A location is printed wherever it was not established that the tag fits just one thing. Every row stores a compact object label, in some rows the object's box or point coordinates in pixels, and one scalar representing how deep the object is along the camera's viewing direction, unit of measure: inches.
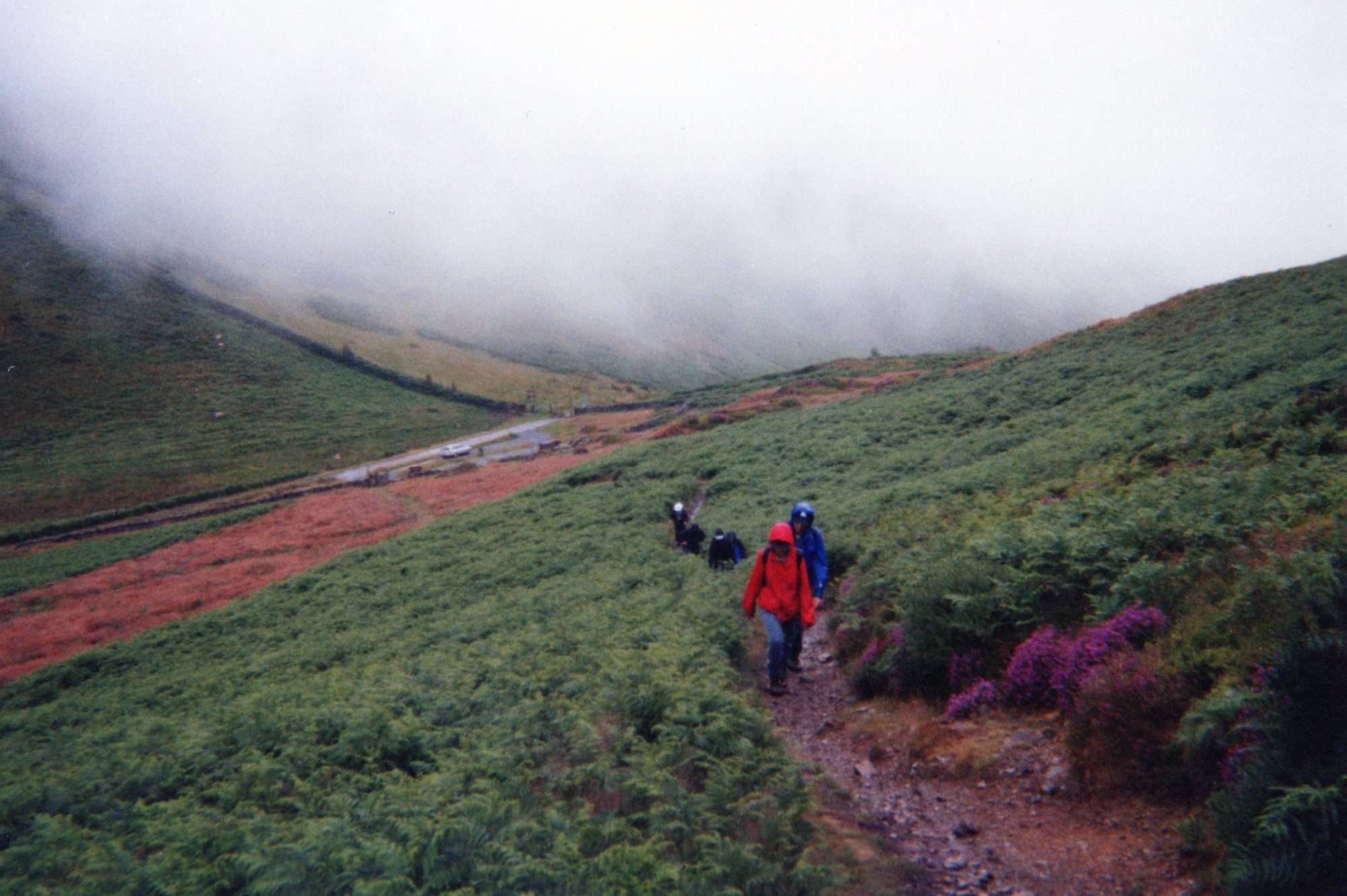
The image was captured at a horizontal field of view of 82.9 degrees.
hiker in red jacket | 385.1
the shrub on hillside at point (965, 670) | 333.1
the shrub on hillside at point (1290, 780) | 160.9
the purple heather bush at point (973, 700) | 314.5
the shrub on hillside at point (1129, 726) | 232.5
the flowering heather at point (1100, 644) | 281.1
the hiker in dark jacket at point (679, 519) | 771.9
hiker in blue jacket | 414.3
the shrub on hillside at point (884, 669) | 362.9
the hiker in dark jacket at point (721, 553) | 624.4
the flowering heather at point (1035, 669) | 300.4
